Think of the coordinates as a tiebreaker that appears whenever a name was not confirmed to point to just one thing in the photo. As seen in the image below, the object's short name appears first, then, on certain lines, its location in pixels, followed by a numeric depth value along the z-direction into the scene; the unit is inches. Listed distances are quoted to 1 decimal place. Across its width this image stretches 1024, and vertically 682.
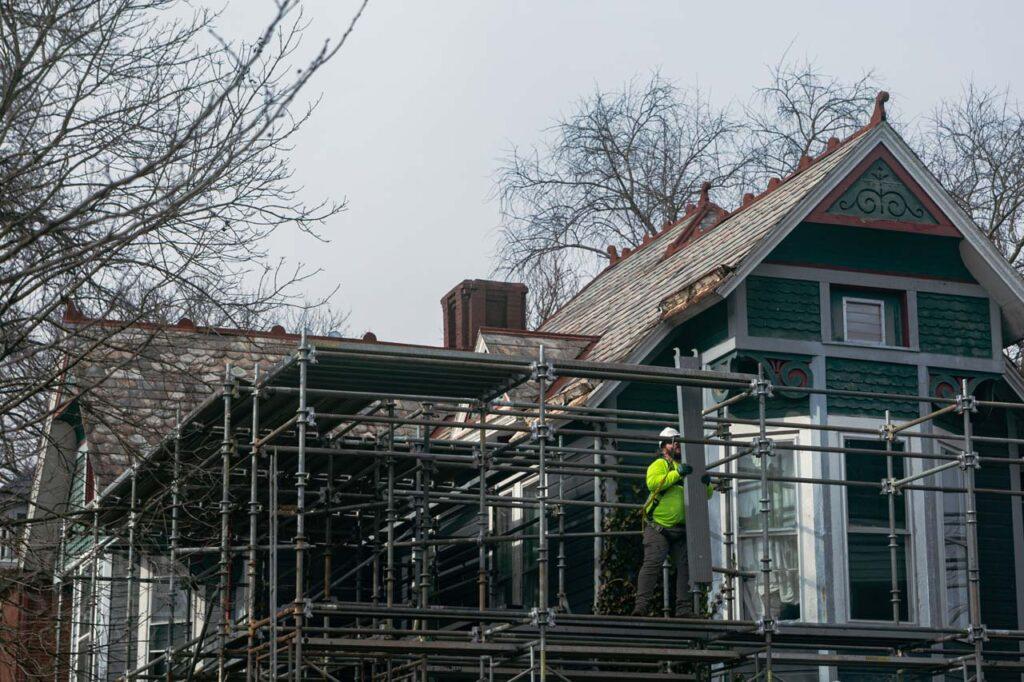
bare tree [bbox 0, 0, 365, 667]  440.5
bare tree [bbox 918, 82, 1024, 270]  1222.3
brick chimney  1042.7
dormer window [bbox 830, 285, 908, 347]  757.3
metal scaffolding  596.1
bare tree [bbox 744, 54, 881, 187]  1348.4
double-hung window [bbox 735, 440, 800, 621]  720.3
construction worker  622.8
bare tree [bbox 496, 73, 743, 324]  1408.7
